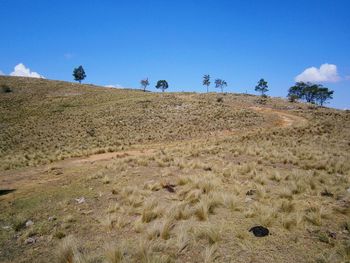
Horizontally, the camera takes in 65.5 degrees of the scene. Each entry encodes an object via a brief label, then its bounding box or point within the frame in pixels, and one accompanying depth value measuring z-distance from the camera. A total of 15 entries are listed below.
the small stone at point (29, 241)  7.12
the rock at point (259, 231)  6.91
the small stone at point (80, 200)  9.87
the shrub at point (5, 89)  63.35
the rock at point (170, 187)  10.82
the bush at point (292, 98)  65.20
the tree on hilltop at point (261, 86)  98.04
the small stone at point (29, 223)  8.14
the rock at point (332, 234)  6.76
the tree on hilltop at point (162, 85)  116.25
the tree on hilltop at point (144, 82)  102.81
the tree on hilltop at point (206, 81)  112.00
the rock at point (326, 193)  10.12
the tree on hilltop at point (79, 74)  99.06
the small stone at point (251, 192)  10.22
